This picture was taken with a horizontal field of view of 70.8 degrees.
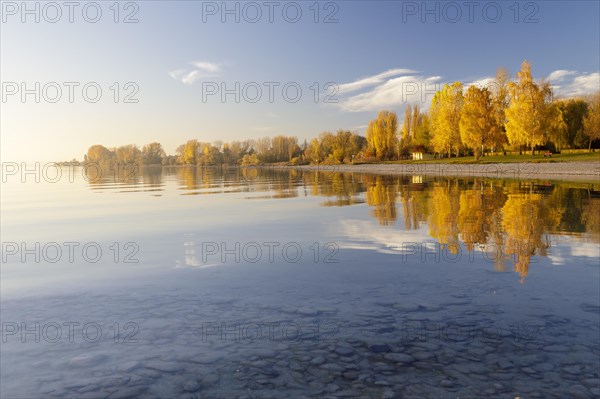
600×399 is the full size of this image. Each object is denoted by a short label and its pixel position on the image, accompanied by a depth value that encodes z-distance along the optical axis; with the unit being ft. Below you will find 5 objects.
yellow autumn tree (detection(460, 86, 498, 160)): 214.28
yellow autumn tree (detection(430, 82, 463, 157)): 239.71
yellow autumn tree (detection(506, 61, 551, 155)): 193.16
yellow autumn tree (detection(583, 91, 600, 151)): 239.91
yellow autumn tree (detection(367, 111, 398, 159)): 370.53
